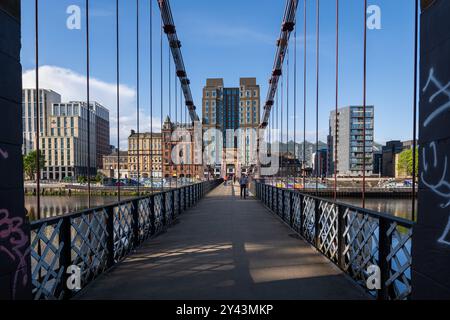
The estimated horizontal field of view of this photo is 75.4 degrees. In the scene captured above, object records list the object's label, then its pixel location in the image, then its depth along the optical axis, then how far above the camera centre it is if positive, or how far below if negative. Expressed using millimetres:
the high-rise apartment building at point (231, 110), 98625 +17796
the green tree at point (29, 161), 55922 -1449
